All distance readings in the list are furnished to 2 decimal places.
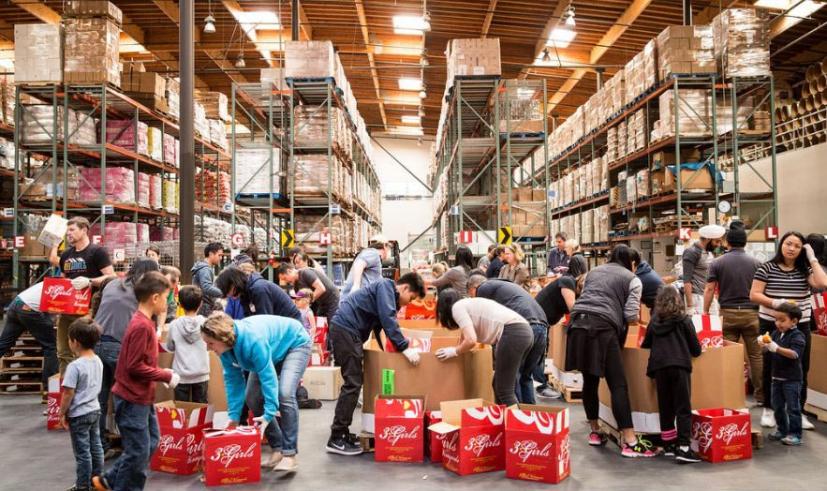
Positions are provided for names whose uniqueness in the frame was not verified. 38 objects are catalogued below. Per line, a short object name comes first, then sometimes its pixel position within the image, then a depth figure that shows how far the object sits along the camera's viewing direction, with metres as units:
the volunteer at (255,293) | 5.68
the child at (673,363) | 5.10
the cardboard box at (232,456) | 4.74
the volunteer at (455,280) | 8.52
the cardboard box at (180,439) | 5.06
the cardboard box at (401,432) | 5.29
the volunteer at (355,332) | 5.41
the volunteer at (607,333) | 5.36
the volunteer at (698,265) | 7.57
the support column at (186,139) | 9.78
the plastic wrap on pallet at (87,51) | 12.27
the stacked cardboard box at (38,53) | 12.21
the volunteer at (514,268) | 8.41
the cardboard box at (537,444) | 4.72
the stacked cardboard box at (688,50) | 12.50
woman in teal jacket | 4.54
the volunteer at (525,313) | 6.00
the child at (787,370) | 5.57
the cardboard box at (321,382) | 7.72
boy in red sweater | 4.12
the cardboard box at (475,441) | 4.94
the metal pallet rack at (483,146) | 14.12
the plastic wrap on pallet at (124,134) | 13.93
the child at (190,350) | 5.34
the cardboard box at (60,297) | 6.27
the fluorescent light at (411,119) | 35.09
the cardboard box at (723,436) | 5.17
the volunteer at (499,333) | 5.38
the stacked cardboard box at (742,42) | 12.10
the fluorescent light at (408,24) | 20.61
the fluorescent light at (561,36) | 20.03
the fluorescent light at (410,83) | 27.73
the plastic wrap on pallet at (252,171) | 13.85
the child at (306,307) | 8.23
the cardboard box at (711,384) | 5.42
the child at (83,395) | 4.26
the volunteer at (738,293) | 6.61
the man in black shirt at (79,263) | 6.59
